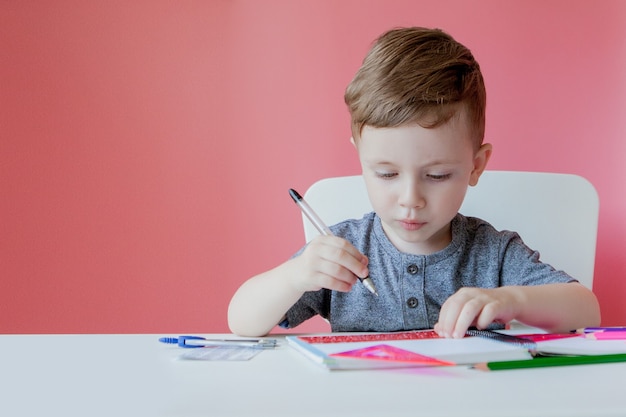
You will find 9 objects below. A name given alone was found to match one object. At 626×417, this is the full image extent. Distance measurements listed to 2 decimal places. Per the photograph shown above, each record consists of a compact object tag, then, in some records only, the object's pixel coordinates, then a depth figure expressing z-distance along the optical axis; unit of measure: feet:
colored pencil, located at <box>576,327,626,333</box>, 2.62
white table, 1.52
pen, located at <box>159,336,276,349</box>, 2.54
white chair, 4.25
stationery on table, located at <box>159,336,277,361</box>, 2.27
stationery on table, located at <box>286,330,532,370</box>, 1.97
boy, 2.95
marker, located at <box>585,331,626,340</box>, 2.52
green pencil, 1.95
